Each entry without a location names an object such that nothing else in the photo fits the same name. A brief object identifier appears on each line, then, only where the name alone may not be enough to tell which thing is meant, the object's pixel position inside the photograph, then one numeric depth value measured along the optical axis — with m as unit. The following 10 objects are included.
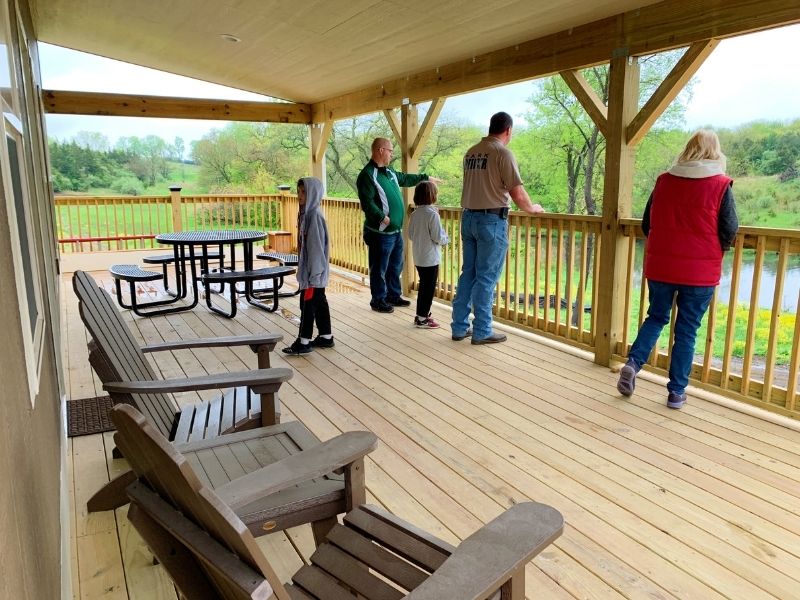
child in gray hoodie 4.20
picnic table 5.79
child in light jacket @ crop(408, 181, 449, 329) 5.28
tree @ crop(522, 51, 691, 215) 17.75
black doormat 3.26
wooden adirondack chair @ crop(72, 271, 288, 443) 2.23
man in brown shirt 4.57
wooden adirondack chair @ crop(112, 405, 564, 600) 1.05
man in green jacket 5.87
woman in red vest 3.21
